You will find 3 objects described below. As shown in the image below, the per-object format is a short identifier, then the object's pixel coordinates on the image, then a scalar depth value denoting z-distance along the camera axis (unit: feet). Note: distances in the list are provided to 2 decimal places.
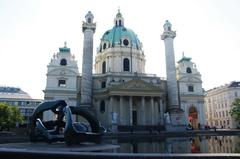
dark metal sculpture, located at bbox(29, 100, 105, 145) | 46.75
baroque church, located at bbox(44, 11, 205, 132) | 168.25
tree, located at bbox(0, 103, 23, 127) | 162.91
